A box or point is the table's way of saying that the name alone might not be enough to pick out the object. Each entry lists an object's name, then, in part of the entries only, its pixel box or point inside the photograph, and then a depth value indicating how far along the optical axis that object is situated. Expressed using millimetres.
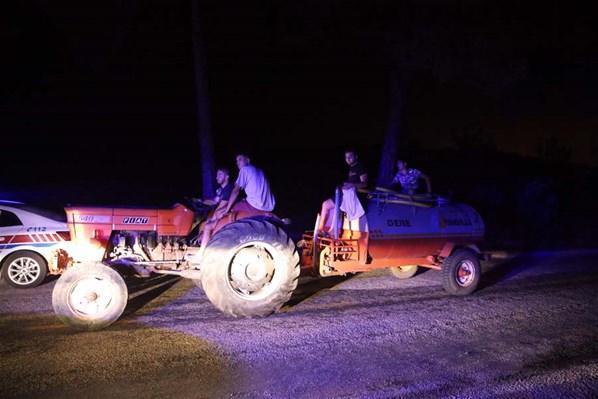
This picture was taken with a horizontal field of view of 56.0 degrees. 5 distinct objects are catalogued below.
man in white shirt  7875
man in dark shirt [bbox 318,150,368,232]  8742
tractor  6680
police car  9039
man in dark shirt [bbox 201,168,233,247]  7836
